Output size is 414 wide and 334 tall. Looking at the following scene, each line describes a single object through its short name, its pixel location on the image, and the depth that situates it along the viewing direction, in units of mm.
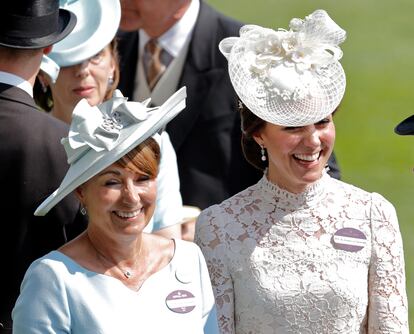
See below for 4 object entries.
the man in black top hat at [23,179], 12812
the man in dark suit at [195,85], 16984
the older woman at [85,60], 15523
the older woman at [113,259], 11578
